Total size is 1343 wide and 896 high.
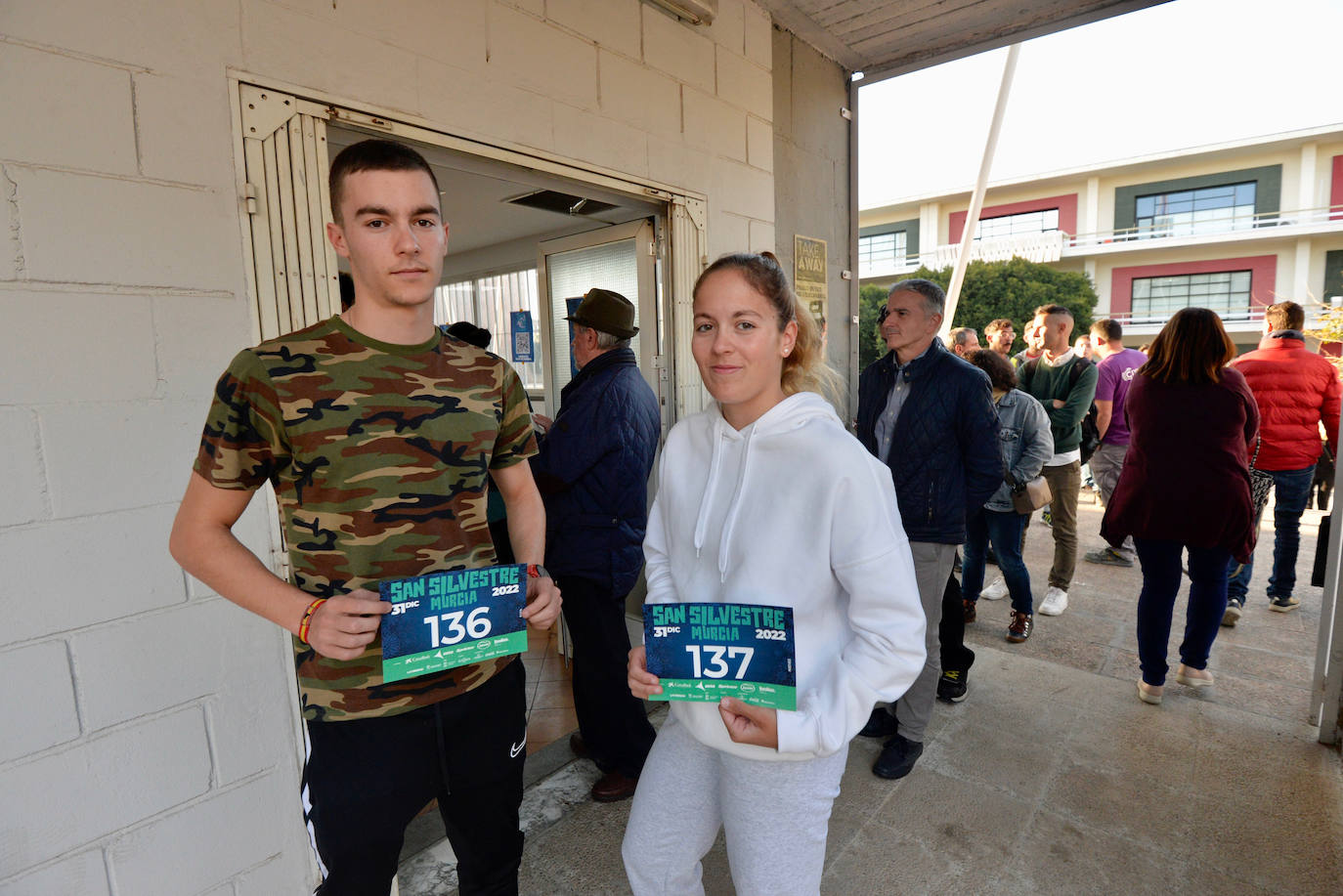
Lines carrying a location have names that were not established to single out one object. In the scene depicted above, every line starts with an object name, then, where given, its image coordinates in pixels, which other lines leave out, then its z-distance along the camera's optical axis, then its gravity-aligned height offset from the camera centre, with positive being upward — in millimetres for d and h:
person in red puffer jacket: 3906 -295
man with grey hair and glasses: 2594 -331
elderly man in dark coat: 2451 -527
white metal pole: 5227 +1612
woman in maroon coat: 2832 -493
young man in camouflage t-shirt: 1147 -195
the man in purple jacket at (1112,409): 4891 -342
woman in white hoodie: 1180 -406
